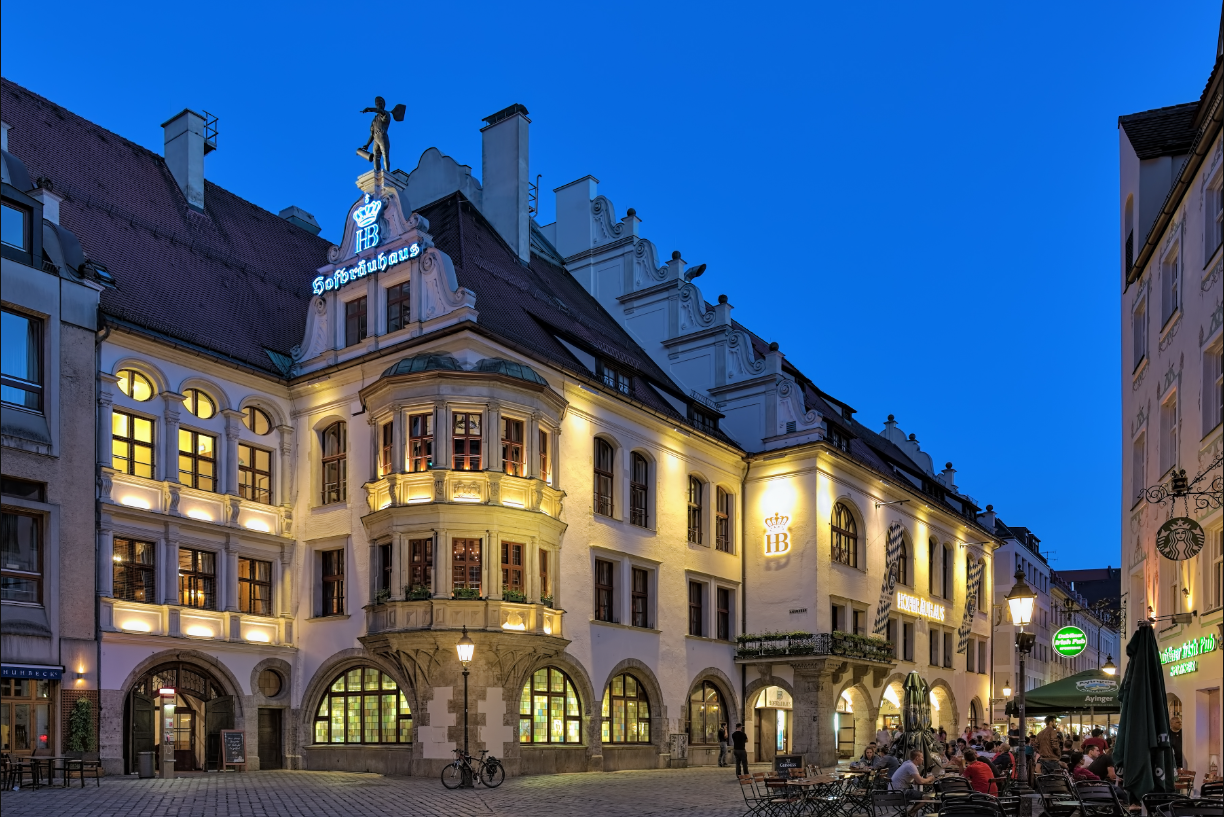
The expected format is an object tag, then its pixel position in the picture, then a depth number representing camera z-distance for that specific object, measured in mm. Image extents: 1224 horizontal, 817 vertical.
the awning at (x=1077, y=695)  24188
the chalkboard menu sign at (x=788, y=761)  26525
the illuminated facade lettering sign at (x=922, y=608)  48594
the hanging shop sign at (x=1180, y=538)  17453
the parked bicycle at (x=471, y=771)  28125
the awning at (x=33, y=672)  26875
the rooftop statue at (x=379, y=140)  37094
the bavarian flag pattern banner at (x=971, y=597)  55466
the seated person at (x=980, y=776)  17844
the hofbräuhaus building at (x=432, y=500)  31438
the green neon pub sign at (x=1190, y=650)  18814
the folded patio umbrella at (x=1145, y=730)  15188
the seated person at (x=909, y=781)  18594
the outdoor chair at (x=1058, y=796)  16719
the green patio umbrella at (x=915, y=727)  29219
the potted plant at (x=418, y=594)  31312
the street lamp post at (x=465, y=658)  28062
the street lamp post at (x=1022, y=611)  18578
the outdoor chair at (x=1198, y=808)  12414
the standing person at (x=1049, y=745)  25397
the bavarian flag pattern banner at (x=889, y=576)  46394
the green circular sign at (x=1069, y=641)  23234
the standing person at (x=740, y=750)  32469
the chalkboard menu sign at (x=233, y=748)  31578
